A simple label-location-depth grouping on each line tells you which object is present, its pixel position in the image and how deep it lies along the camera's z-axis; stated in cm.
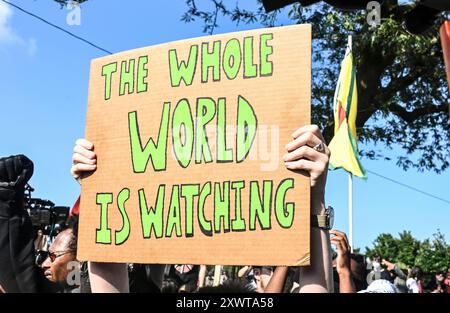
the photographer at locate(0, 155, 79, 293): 221
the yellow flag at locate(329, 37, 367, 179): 731
